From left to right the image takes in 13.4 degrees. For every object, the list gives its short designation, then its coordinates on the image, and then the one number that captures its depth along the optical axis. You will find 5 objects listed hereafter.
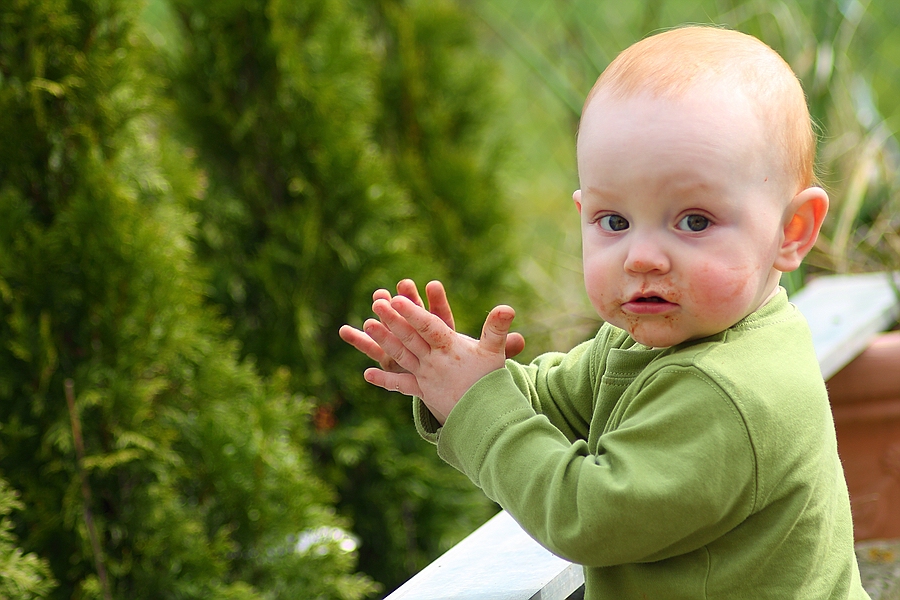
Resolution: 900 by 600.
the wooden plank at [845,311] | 2.66
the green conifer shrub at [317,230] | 3.85
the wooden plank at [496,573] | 2.08
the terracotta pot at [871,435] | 2.89
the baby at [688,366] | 1.98
